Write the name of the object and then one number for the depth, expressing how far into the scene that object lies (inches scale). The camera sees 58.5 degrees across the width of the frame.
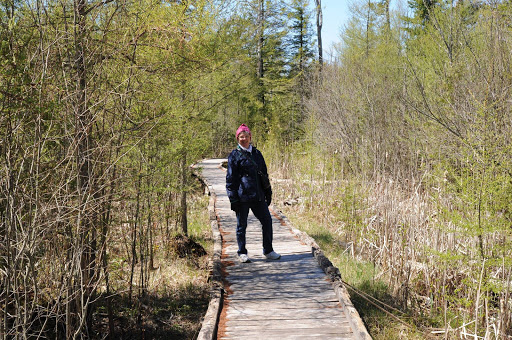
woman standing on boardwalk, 215.8
